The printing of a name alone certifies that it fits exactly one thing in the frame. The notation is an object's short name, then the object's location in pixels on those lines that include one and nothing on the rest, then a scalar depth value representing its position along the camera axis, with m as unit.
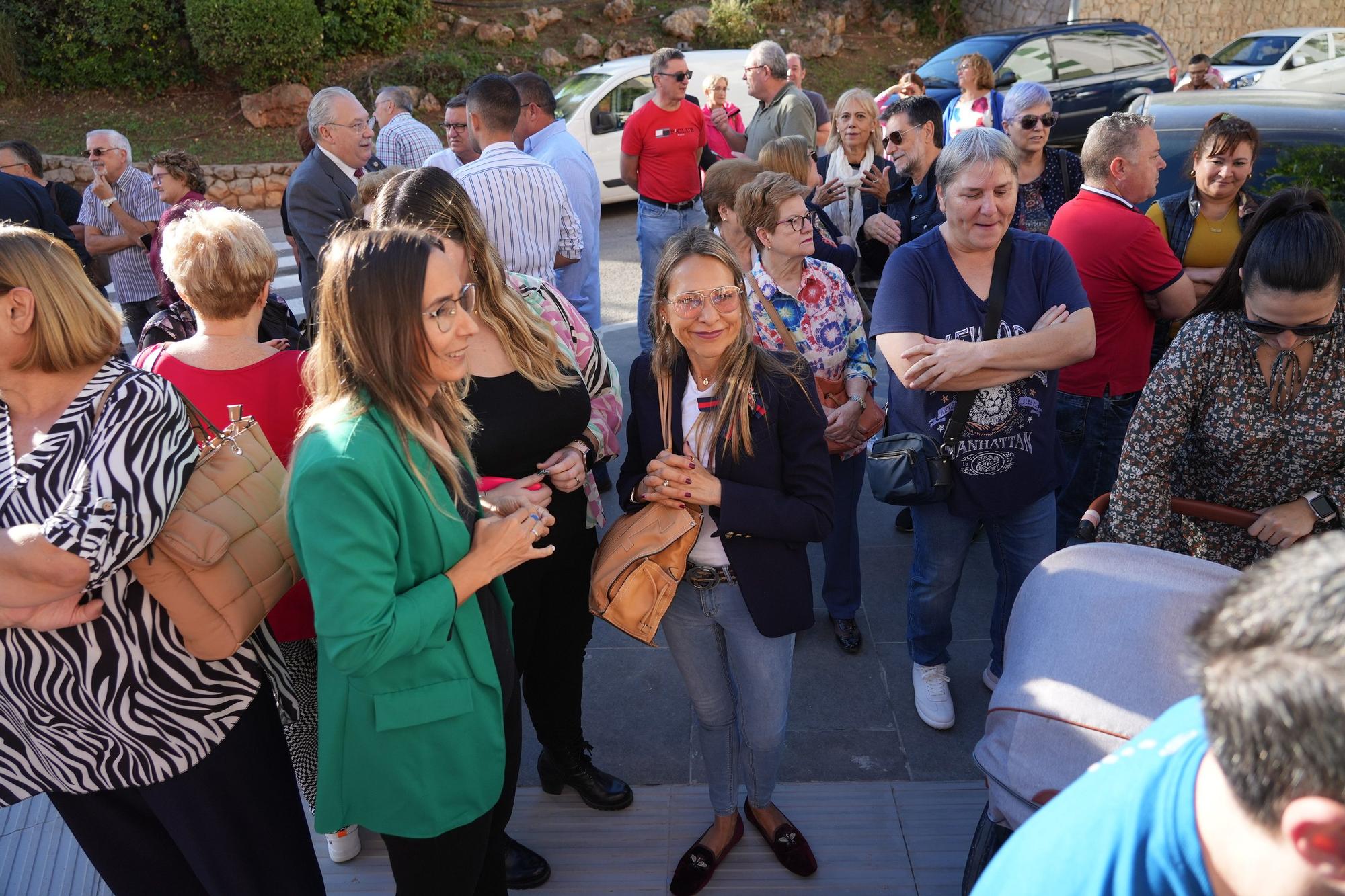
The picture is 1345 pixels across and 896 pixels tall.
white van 12.22
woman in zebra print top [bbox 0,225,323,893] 1.88
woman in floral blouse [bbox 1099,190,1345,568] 2.41
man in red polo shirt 3.71
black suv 12.93
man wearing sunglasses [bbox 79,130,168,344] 6.00
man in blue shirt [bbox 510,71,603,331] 5.81
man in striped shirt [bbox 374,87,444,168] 7.62
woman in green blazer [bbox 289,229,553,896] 1.81
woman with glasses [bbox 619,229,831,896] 2.54
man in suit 5.48
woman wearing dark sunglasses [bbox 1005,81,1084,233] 5.04
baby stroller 1.64
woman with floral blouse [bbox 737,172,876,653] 3.59
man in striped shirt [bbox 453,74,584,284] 4.77
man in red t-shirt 7.53
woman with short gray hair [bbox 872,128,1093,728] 3.03
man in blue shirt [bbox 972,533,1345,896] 0.86
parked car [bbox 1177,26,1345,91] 15.01
